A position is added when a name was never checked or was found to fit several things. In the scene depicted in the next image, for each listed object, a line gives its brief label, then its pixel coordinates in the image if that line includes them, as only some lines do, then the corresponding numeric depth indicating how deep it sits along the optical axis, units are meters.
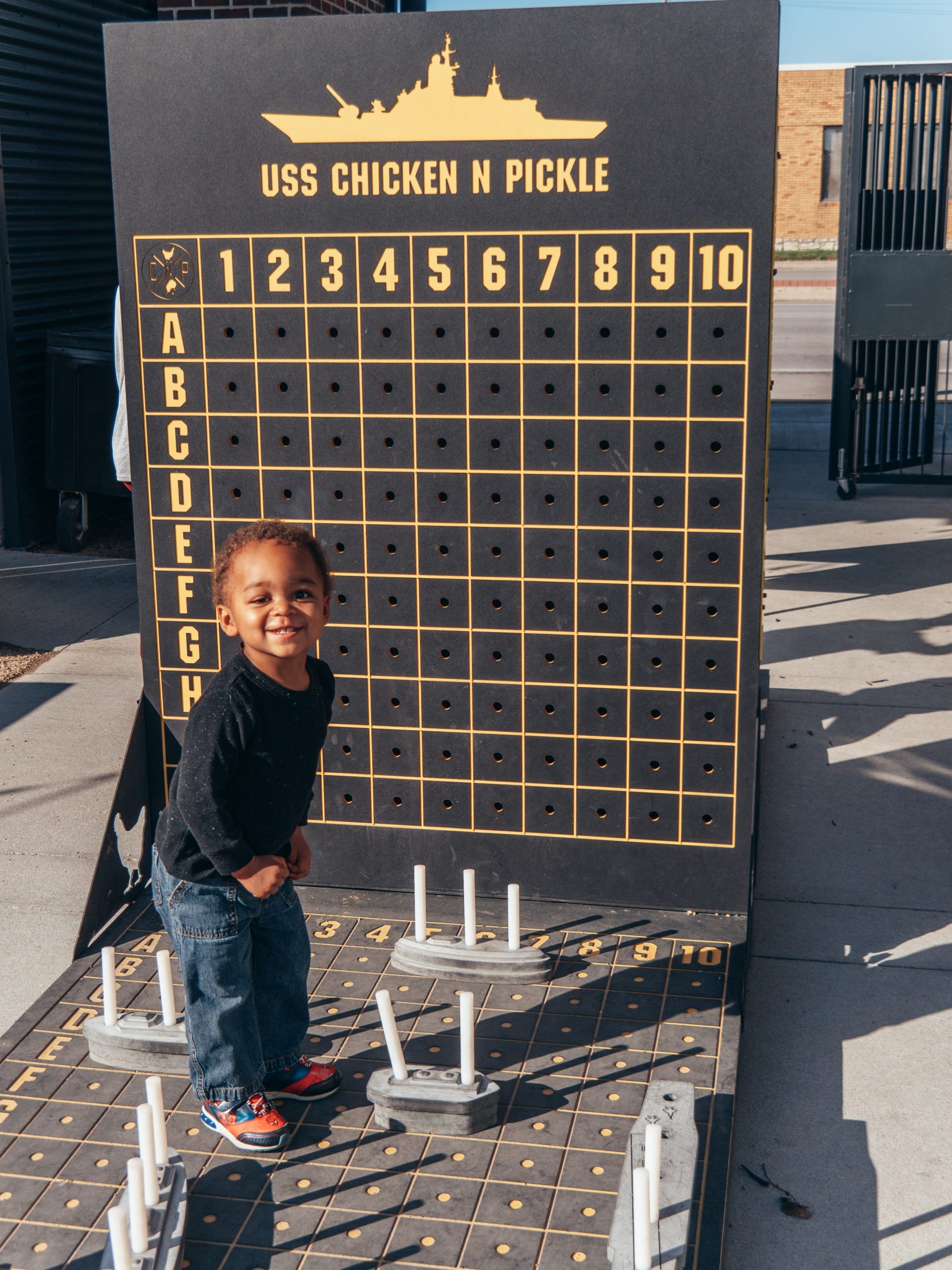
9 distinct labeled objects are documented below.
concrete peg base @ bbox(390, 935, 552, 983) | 3.92
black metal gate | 10.23
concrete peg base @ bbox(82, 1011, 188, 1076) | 3.54
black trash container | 9.25
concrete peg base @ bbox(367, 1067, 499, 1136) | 3.23
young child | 3.08
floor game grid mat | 2.90
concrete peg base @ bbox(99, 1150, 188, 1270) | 2.71
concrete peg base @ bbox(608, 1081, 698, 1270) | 2.71
